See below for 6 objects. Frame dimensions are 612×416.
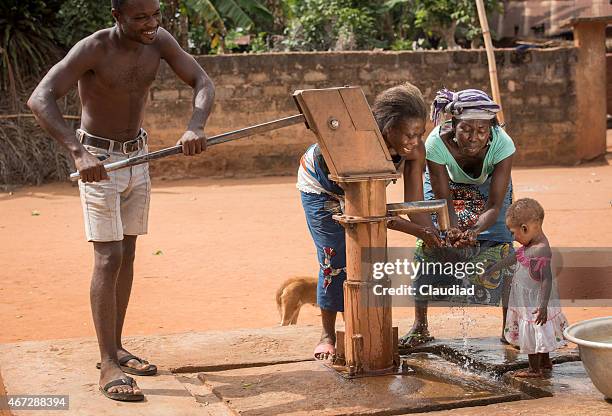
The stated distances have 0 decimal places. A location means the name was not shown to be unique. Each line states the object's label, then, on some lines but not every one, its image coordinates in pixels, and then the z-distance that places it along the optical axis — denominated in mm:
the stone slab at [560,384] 3586
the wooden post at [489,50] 10309
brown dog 5961
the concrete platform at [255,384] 3424
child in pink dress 3816
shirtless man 3576
